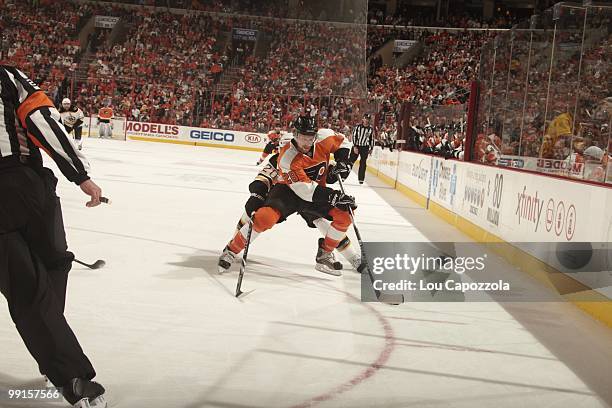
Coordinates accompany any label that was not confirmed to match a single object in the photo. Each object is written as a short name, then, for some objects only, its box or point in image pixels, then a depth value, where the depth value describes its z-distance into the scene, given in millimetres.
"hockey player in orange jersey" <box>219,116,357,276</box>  5297
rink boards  4523
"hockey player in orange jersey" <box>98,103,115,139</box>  23344
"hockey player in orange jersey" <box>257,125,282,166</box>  13883
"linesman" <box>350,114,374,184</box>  15367
